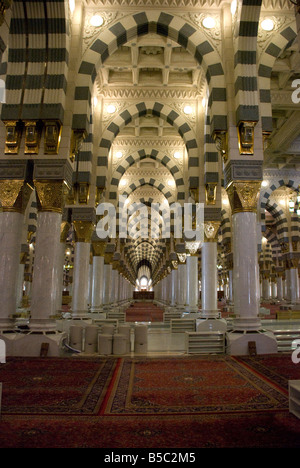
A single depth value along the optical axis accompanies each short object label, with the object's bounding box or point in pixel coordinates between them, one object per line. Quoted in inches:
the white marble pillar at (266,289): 997.2
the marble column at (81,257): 320.2
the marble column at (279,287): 930.7
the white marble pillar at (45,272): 212.8
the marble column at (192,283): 425.1
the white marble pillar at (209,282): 324.5
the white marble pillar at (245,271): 223.0
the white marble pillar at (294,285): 625.4
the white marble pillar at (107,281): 505.0
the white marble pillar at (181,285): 519.2
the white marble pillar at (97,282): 416.2
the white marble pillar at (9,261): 214.0
